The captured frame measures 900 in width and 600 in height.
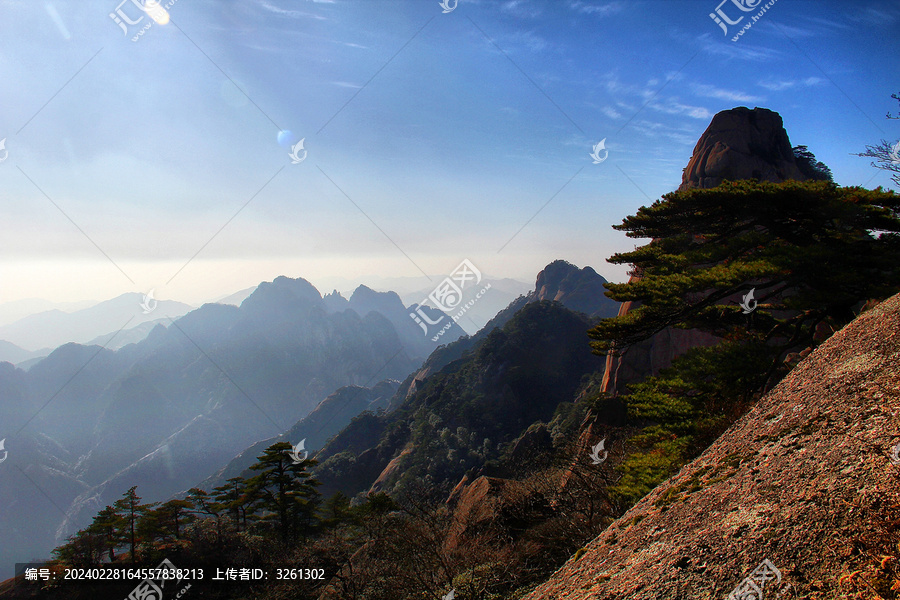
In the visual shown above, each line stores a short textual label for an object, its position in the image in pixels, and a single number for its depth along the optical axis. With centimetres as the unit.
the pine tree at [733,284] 876
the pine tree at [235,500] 2430
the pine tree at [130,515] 1991
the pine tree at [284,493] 2345
